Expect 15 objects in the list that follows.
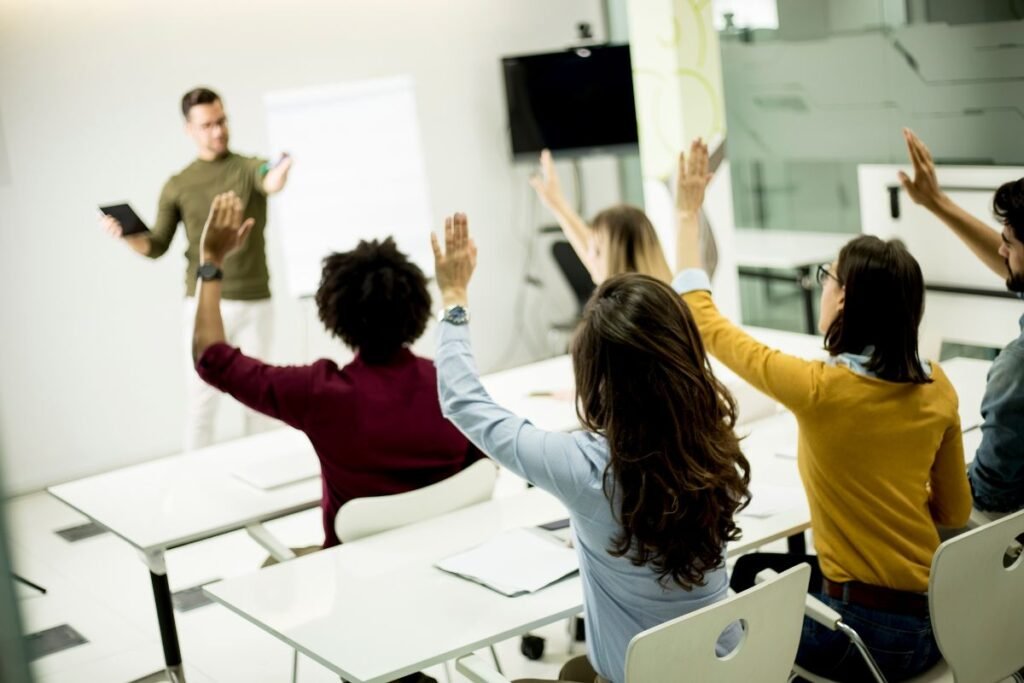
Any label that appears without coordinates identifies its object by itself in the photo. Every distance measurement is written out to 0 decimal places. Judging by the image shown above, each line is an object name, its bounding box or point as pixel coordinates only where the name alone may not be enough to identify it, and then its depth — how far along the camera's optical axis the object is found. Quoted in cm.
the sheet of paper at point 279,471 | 342
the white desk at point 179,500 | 314
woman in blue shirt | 209
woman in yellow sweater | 252
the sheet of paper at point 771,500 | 289
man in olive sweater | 574
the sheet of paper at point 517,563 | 255
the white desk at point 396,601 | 231
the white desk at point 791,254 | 575
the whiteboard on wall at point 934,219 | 472
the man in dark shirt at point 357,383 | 296
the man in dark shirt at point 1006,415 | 271
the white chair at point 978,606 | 232
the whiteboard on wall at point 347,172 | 668
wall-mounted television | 711
